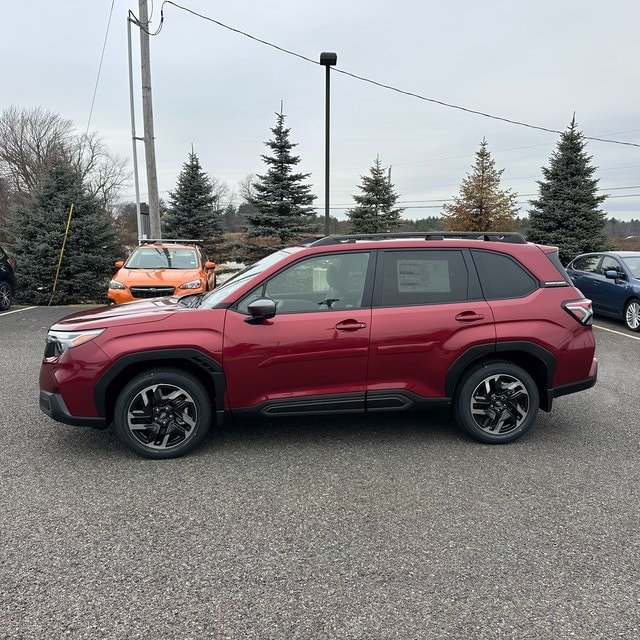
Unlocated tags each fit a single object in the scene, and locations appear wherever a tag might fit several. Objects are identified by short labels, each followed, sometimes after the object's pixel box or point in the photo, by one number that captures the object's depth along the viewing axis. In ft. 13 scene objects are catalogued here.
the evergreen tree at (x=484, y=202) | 85.87
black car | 37.32
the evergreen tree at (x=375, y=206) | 82.94
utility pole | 41.65
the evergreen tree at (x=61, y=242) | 45.14
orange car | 30.40
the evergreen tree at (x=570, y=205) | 70.18
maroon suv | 12.27
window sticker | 13.44
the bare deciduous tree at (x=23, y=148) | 121.49
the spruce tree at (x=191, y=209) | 75.97
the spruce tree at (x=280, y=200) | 64.95
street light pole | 35.27
